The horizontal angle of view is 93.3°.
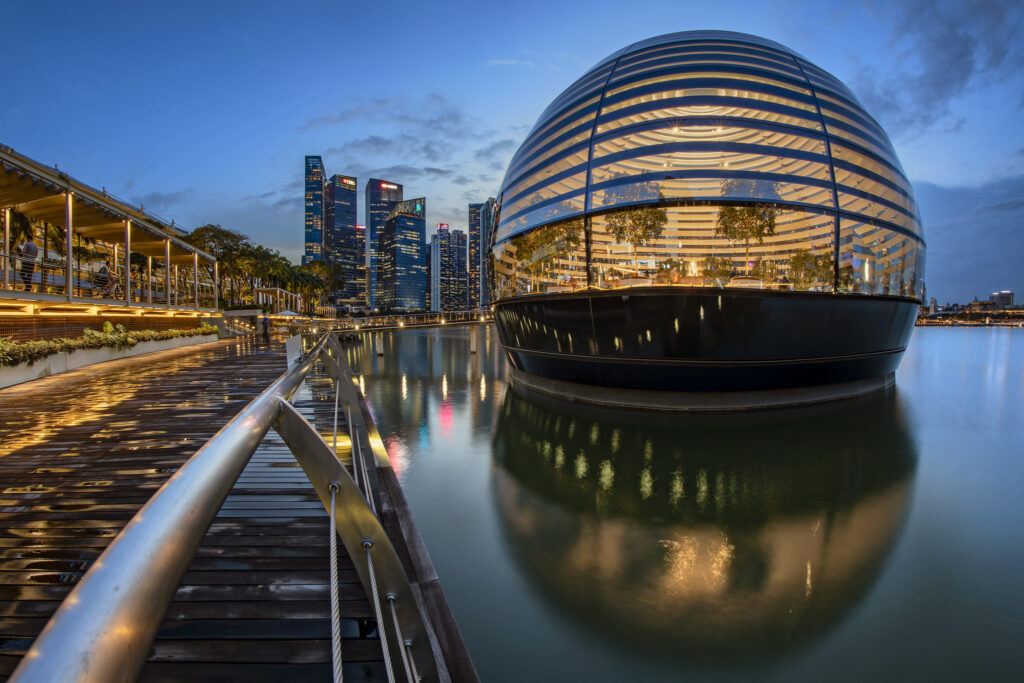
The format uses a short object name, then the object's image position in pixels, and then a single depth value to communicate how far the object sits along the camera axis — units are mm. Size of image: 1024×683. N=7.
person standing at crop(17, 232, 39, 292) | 18008
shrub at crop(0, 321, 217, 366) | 11375
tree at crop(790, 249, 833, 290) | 13531
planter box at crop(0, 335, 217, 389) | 11289
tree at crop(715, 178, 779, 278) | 13625
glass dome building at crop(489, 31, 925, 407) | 13375
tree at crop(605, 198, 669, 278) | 14008
